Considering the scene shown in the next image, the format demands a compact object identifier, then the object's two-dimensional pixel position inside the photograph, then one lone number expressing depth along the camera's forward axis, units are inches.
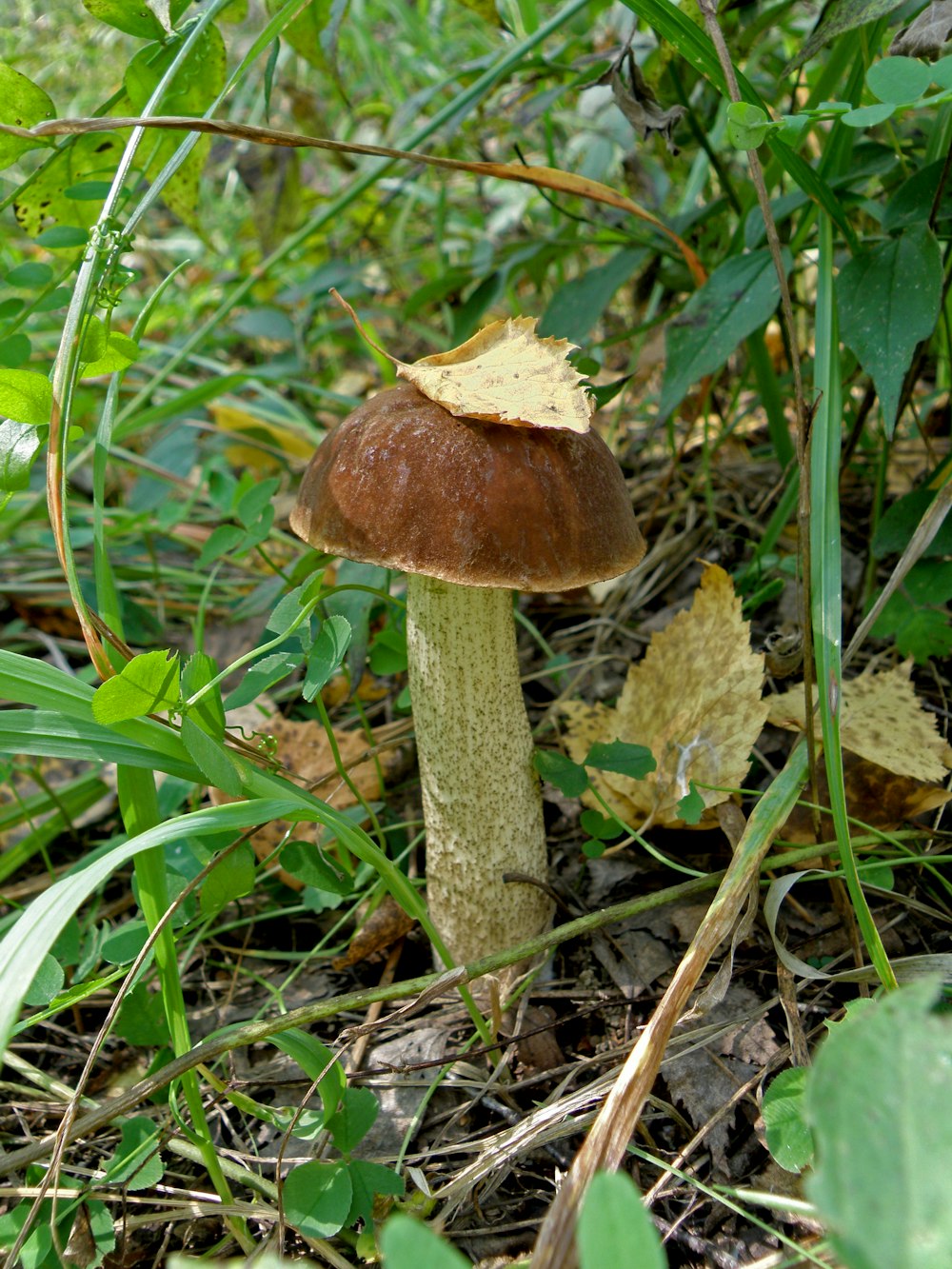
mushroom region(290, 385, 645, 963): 7.0
